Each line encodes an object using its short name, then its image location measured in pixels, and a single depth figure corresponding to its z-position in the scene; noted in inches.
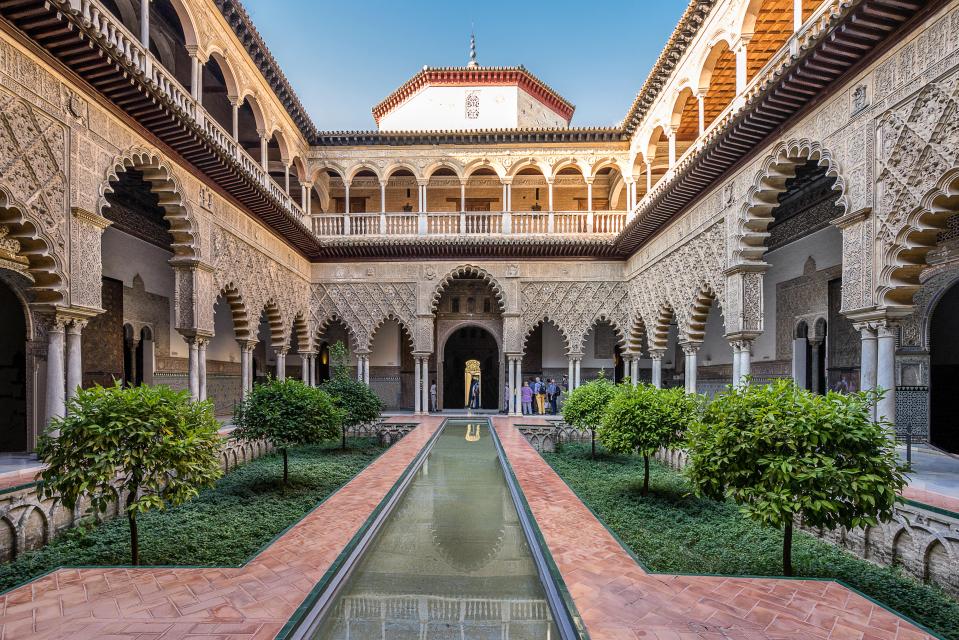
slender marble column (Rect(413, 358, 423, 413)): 631.2
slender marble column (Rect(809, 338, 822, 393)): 421.1
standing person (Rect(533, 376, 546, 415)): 647.1
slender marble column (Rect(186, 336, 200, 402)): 371.9
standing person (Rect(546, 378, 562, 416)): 651.5
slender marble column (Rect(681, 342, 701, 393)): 437.7
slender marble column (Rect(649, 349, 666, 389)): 511.8
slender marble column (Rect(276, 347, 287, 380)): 542.0
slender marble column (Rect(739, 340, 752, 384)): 344.8
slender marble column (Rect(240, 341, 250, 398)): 451.4
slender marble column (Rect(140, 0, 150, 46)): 298.7
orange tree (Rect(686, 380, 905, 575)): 143.9
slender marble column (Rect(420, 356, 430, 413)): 633.0
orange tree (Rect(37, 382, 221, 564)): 165.2
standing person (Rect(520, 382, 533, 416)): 639.8
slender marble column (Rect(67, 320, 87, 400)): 251.4
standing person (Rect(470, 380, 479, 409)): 721.0
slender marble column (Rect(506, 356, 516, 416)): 633.6
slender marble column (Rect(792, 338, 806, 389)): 437.4
